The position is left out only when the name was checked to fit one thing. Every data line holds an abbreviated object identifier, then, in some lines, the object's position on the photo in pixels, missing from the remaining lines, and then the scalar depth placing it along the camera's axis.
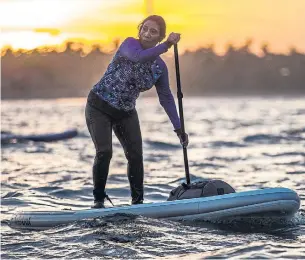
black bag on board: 16.12
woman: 15.49
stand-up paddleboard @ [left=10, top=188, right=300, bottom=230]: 15.38
